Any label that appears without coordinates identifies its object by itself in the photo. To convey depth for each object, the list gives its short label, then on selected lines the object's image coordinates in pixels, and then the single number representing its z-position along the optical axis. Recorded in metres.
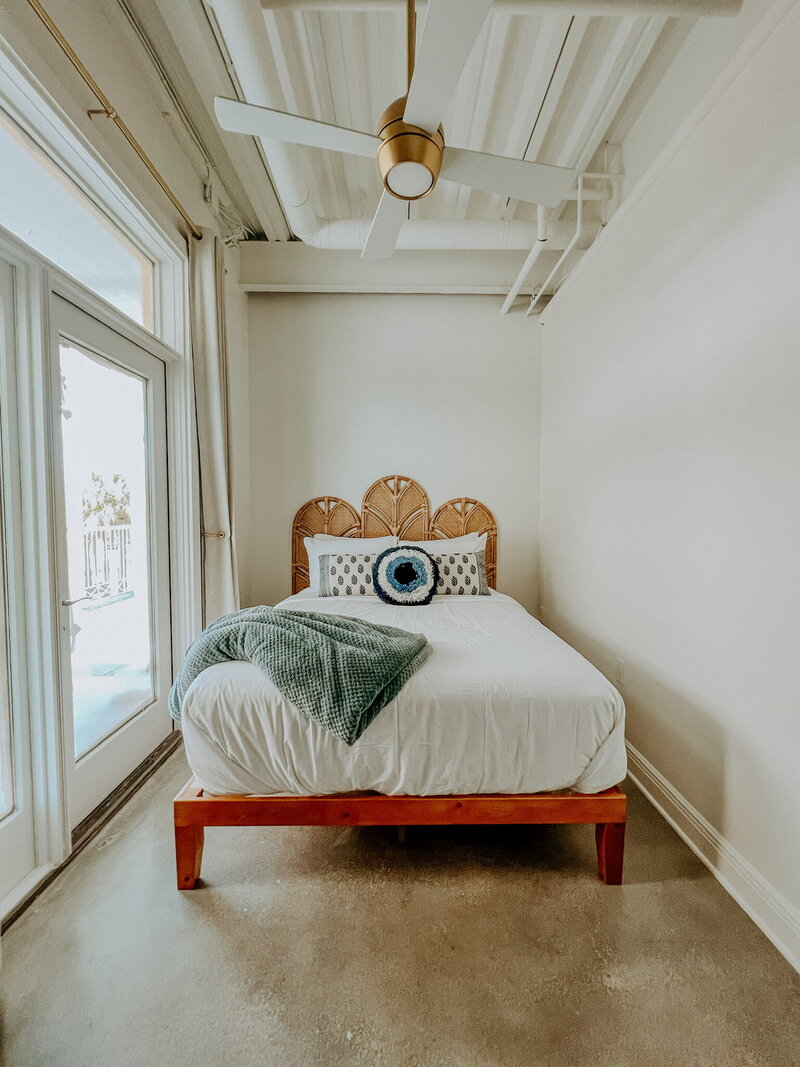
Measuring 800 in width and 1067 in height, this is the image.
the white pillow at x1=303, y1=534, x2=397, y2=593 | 3.16
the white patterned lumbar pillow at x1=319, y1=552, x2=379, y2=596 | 2.98
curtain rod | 1.42
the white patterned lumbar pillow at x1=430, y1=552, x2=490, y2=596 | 3.03
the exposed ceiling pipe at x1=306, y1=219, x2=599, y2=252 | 2.83
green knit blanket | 1.42
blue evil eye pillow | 2.80
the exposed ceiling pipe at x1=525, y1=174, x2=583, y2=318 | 2.44
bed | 1.46
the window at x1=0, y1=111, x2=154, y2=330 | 1.60
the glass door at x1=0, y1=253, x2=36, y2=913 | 1.48
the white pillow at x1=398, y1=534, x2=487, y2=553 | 3.18
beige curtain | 2.57
